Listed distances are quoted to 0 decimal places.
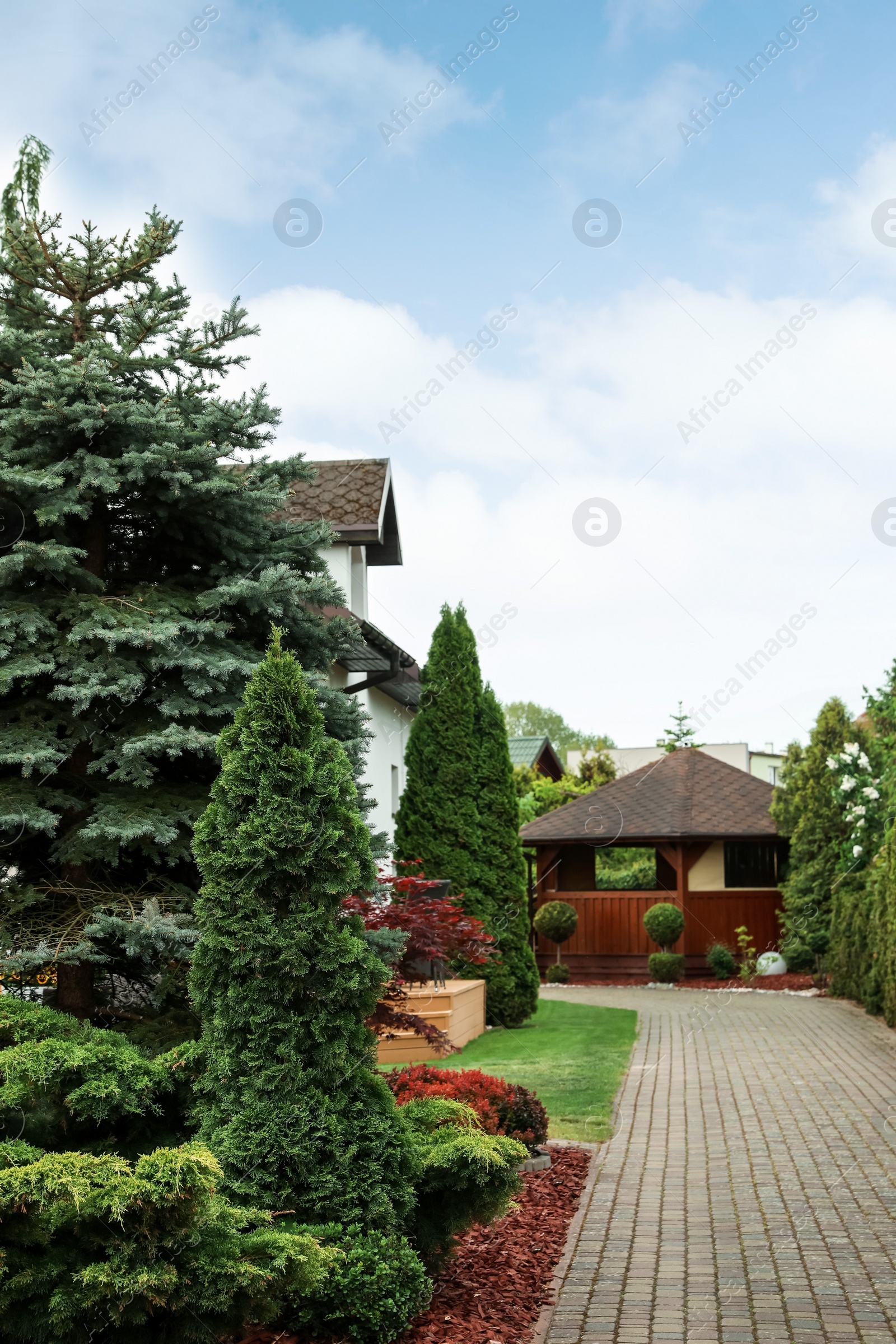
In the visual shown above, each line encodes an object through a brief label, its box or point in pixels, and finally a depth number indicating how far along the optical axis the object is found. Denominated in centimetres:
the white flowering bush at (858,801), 1792
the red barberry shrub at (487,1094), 667
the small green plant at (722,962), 2277
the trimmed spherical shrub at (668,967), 2270
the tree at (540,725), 7438
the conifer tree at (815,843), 2117
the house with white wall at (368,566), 1268
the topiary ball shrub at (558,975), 2414
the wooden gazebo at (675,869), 2423
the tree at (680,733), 5159
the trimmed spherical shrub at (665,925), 2328
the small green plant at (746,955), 2200
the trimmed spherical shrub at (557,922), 2416
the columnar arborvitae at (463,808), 1518
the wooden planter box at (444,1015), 1120
